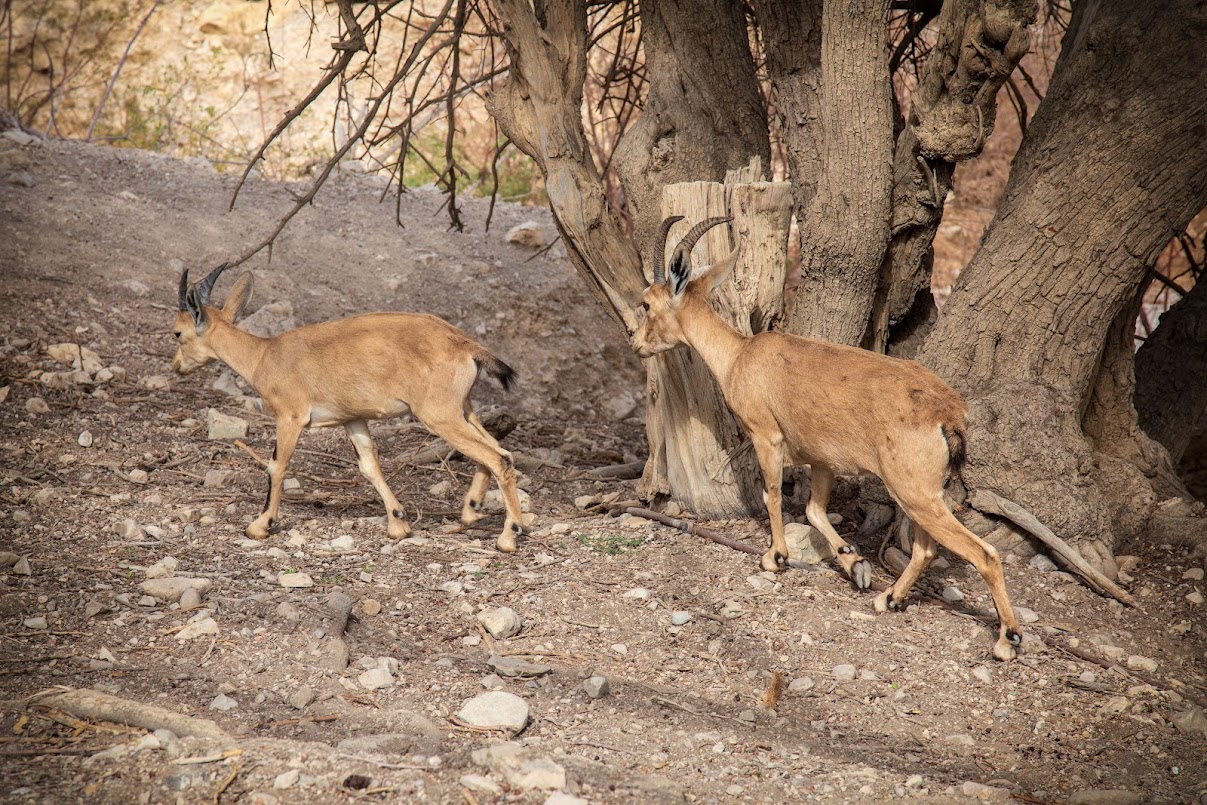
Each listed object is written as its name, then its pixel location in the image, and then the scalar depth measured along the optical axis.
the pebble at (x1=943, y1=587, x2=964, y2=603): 12.62
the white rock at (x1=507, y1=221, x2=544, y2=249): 23.50
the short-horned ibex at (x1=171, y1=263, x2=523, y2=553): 13.41
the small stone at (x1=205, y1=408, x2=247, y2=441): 16.33
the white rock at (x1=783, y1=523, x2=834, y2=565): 13.38
